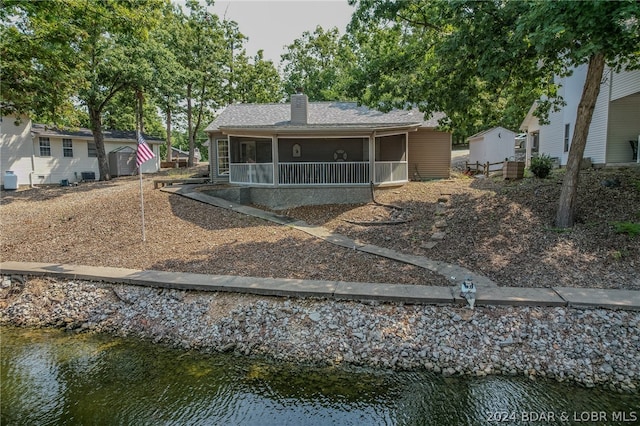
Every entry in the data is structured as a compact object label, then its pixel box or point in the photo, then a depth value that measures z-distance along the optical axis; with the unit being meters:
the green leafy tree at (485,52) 5.55
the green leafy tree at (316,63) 32.06
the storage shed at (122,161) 23.03
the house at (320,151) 13.39
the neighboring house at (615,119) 11.54
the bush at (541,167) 12.50
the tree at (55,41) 9.50
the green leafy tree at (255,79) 29.66
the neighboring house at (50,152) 18.30
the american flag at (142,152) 9.70
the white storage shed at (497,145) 20.39
